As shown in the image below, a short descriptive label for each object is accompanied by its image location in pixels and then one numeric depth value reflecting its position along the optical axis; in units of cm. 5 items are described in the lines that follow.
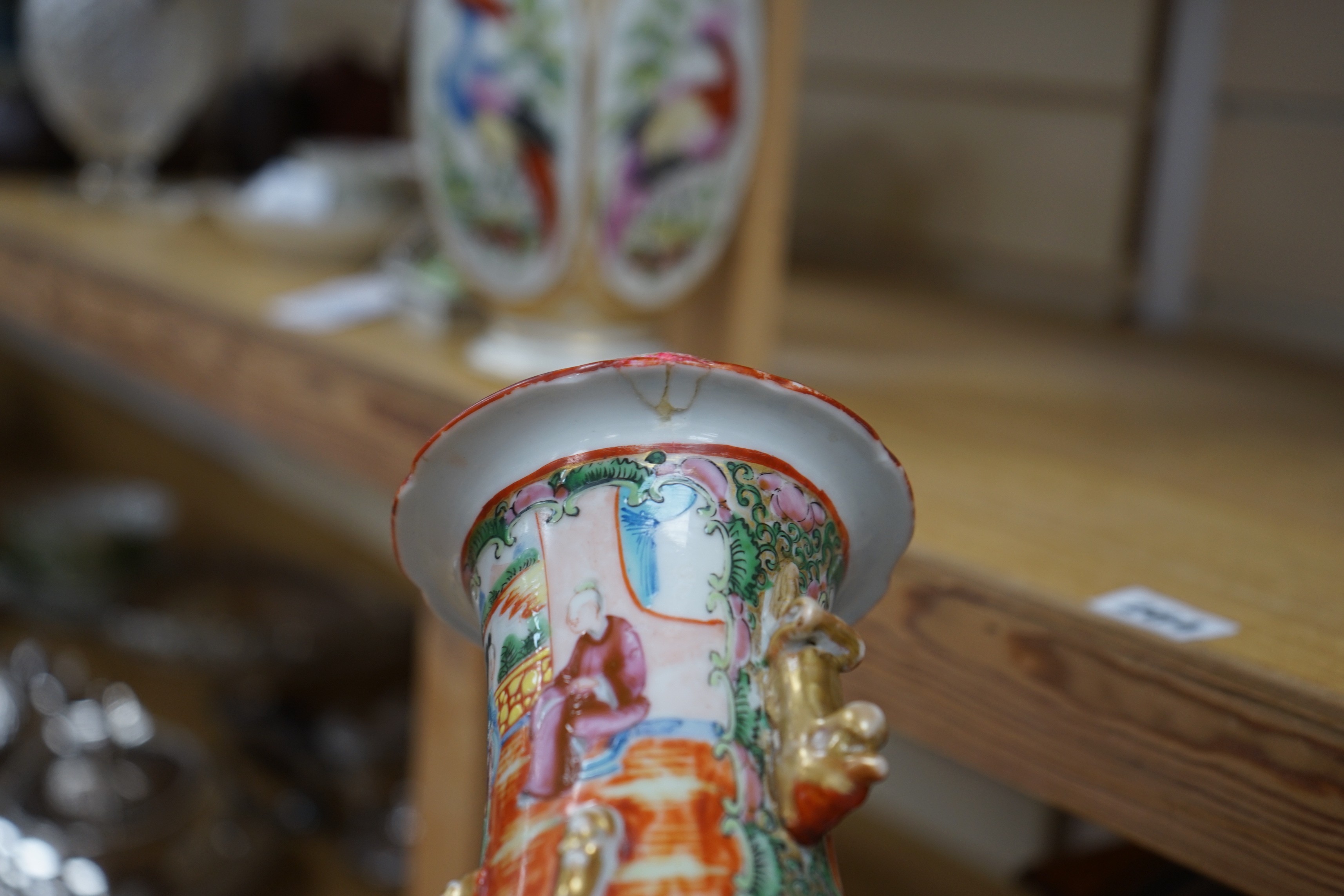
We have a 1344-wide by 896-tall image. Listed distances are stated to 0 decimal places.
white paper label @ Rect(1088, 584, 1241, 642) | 47
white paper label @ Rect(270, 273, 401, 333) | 88
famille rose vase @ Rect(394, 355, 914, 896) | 29
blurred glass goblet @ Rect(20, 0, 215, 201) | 127
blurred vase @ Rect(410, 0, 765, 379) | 67
